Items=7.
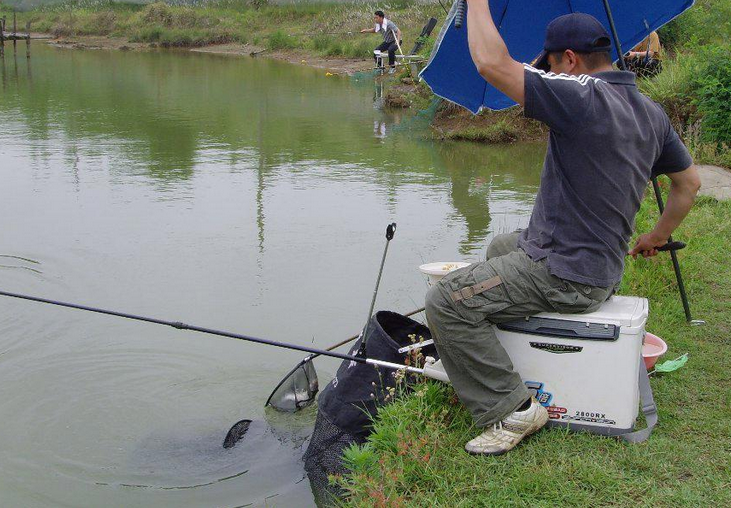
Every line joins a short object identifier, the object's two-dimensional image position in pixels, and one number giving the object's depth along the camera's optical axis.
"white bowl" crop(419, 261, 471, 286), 4.31
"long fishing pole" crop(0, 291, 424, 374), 3.47
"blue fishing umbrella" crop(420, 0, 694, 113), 4.32
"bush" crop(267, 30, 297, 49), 31.34
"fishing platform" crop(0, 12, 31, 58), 31.92
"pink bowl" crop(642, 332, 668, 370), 3.93
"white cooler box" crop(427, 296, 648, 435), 3.24
